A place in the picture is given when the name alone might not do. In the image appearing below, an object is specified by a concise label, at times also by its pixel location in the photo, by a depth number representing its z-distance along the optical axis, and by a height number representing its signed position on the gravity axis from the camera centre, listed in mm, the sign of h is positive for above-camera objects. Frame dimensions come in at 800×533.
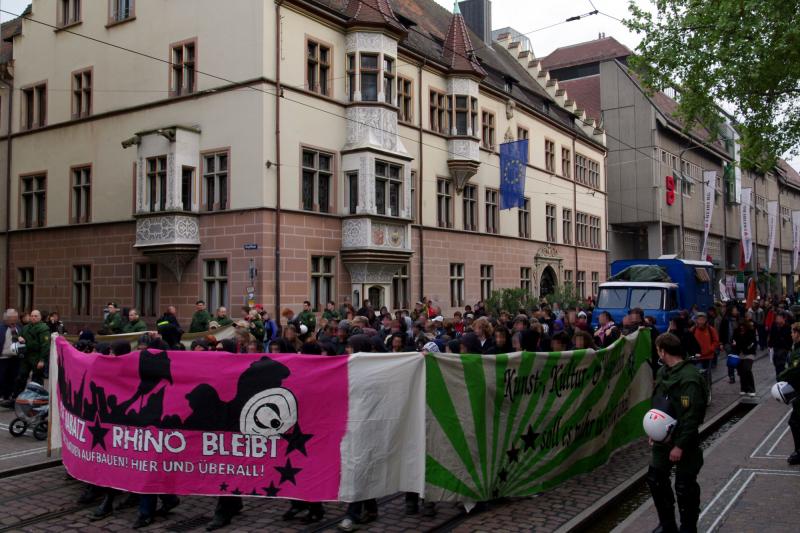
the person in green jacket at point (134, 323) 14023 -597
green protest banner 6621 -1323
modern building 47406 +9223
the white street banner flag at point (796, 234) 59119 +4708
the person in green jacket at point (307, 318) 17484 -626
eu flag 29953 +5014
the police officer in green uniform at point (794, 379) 8633 -1081
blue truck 20125 +82
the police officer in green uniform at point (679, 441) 5609 -1181
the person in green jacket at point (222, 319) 15742 -576
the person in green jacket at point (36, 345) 12609 -899
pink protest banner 6477 -1221
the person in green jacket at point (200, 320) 16078 -605
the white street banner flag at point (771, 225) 53509 +4997
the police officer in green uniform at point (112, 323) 15053 -634
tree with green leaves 16781 +5873
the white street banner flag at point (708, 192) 46000 +6467
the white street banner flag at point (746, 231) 48688 +4154
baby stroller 10578 -1678
